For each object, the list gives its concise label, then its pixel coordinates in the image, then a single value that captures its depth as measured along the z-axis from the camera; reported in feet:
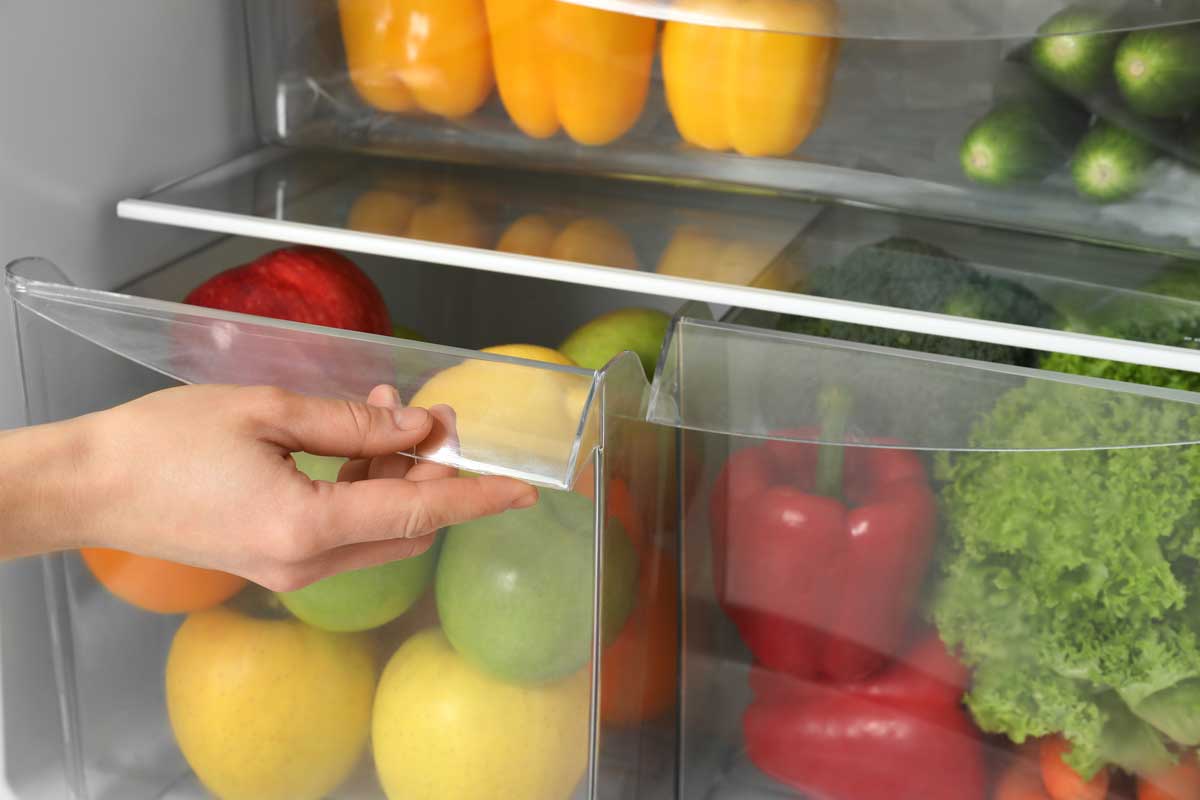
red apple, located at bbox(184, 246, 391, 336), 3.19
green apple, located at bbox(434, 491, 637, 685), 2.59
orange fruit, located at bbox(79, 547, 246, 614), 2.86
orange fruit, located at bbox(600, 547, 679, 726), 2.86
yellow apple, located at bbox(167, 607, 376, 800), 2.78
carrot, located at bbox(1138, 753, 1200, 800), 2.72
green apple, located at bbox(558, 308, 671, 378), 3.33
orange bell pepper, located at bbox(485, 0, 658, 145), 2.92
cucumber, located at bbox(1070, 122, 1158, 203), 2.72
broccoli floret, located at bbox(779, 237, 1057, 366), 2.82
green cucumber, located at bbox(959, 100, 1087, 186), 2.77
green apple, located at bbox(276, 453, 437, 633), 2.64
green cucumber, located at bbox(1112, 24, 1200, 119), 2.56
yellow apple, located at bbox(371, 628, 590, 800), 2.67
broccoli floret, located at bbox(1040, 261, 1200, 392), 2.71
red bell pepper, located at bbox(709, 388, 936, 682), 2.70
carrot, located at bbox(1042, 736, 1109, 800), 2.78
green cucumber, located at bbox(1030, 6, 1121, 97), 2.55
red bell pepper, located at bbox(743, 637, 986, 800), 2.85
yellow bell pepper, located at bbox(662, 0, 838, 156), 2.65
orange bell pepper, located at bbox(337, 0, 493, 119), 3.06
